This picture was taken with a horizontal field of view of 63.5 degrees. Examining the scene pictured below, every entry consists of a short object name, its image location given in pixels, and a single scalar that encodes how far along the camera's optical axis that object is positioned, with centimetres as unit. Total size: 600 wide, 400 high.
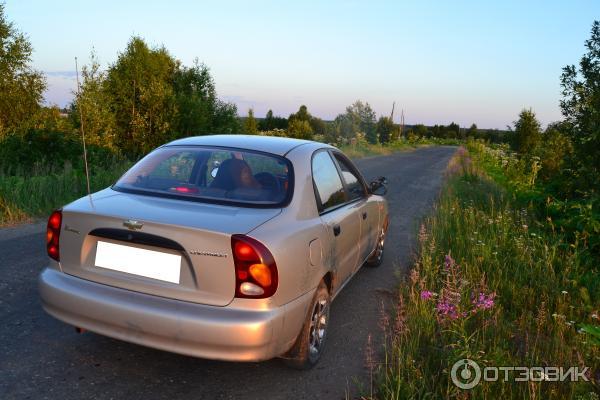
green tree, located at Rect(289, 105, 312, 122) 8994
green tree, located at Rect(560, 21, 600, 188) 638
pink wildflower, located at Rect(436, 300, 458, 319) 341
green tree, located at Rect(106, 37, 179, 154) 2297
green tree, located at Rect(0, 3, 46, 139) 2478
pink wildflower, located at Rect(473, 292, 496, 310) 342
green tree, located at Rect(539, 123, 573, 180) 1470
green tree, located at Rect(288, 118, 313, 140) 5565
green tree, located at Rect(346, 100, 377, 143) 5506
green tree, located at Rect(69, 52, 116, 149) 1692
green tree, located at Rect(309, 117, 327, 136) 8794
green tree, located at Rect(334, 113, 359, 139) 5059
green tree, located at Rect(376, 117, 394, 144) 6725
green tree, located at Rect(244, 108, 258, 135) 5781
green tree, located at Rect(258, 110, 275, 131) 9502
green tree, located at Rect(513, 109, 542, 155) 2827
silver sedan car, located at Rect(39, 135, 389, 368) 259
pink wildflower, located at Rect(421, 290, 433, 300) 358
